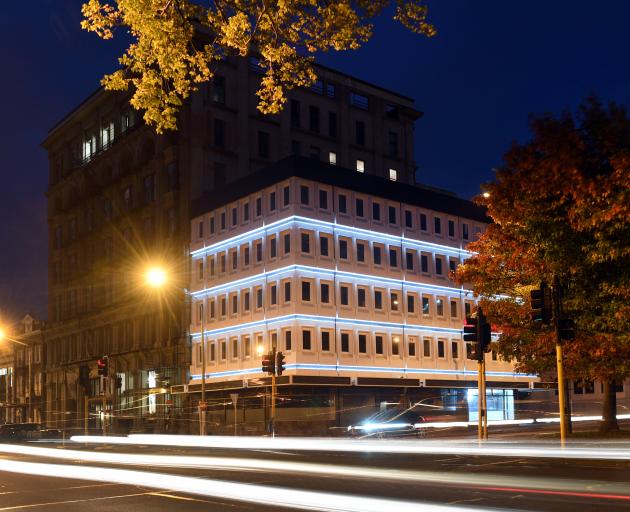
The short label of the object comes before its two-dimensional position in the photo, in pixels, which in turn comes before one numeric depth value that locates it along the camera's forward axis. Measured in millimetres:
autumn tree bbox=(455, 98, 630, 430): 26656
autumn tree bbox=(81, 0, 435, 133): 13633
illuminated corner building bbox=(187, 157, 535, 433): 58375
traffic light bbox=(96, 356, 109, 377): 38191
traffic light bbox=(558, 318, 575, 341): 23203
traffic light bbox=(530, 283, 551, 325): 23344
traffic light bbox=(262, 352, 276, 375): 40438
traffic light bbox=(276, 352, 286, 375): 40844
